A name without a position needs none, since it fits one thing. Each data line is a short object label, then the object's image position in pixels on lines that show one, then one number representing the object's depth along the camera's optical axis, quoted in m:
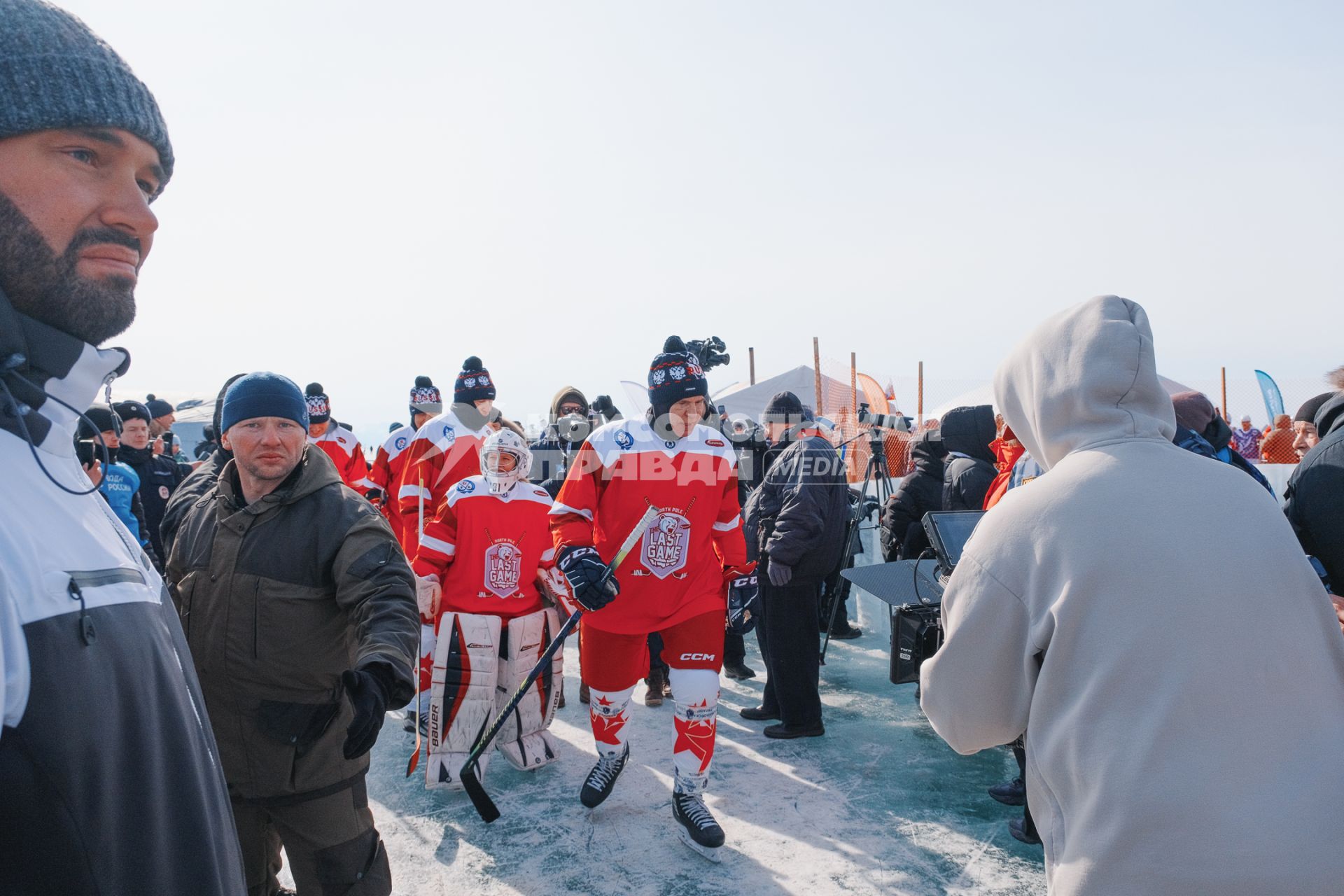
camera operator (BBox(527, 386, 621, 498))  6.91
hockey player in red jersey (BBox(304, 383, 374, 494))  7.09
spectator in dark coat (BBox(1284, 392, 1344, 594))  2.51
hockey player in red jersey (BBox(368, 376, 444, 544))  6.04
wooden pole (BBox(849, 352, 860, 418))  13.14
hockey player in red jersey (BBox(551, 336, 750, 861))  3.74
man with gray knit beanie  0.82
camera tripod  6.00
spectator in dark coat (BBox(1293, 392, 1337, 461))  4.44
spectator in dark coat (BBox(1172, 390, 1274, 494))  3.79
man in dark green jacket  2.26
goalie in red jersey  4.20
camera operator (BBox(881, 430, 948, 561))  5.68
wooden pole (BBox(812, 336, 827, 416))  13.55
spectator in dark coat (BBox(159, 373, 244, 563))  2.90
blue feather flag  13.21
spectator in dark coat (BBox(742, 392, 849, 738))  4.75
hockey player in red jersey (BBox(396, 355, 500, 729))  5.17
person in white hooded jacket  1.29
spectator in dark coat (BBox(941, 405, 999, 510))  4.94
